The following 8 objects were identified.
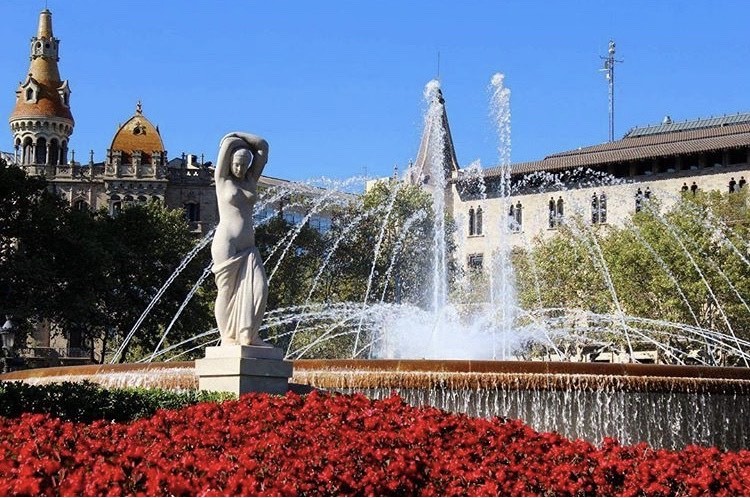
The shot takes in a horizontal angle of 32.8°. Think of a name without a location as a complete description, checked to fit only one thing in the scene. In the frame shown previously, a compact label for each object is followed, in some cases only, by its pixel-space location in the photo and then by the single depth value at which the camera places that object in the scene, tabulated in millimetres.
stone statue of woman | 15234
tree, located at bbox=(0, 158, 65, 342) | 47812
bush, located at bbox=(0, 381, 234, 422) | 14875
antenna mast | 76875
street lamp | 33750
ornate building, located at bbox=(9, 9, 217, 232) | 97312
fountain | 16531
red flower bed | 9273
